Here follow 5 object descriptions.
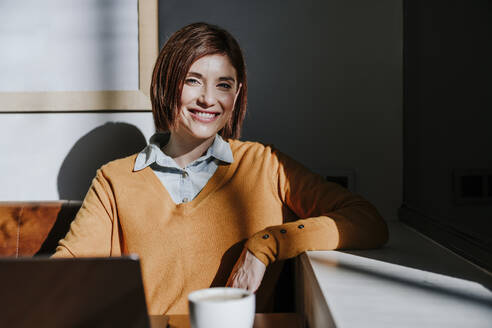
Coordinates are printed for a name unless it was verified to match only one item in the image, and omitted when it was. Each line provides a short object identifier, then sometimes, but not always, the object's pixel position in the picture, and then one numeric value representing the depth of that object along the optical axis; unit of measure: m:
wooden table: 0.71
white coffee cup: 0.49
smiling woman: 1.09
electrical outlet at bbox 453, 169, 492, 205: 0.82
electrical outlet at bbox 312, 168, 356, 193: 1.43
